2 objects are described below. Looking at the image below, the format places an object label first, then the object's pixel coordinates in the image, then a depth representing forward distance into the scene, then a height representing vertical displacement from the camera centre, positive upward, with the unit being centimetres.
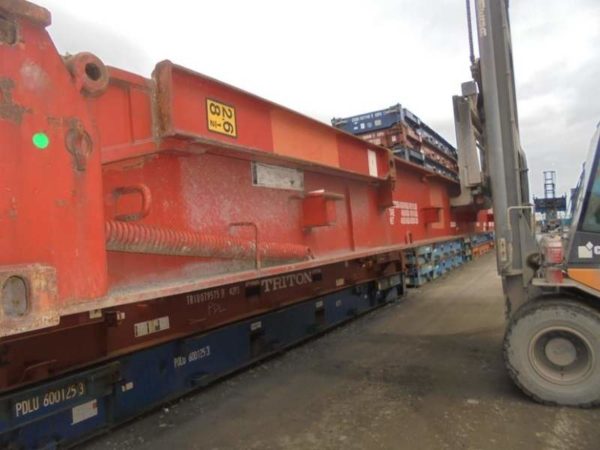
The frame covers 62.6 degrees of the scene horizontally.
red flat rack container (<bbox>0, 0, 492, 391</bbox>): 204 +28
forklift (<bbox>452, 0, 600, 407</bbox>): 396 -38
